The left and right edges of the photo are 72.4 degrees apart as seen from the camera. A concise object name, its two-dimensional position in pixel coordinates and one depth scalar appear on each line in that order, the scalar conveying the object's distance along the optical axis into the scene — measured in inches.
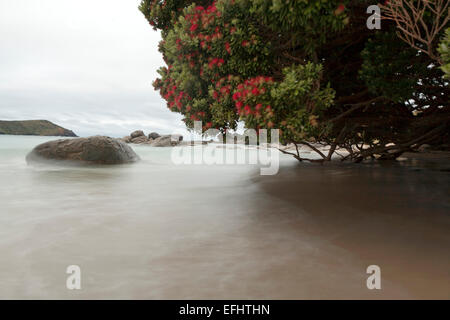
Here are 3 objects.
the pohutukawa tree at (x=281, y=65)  214.8
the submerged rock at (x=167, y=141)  2123.6
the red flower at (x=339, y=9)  168.4
